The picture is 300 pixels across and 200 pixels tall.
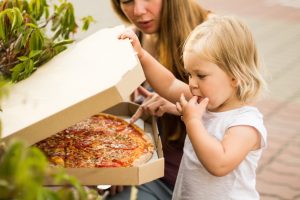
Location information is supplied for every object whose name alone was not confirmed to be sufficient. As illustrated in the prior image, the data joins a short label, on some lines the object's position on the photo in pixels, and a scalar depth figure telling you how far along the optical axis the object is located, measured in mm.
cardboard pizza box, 1605
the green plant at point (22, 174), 907
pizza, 1796
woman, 2266
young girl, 1821
